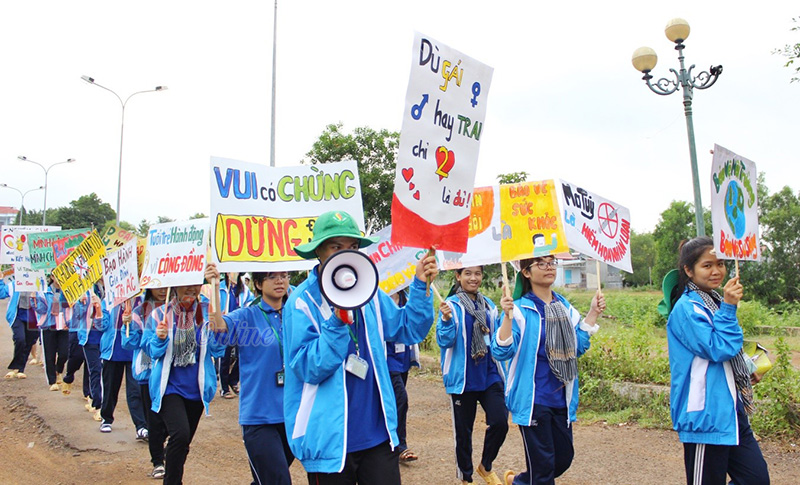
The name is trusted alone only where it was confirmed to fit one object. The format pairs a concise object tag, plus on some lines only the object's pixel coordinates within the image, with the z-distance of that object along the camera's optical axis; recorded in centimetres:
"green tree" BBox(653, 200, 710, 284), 3406
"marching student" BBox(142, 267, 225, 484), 497
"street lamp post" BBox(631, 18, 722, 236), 935
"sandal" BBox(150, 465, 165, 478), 590
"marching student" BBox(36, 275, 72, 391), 1027
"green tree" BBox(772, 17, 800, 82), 1098
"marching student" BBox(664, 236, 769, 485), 353
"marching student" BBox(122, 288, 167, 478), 553
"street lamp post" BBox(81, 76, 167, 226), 2428
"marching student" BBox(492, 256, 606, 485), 430
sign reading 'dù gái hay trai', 337
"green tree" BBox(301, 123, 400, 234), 1519
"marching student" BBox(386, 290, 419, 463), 613
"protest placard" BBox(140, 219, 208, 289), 506
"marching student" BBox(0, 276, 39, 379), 1140
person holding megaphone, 297
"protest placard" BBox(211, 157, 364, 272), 456
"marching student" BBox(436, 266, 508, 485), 527
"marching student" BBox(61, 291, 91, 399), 928
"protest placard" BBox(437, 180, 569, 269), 474
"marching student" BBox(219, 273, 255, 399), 932
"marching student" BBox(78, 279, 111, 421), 869
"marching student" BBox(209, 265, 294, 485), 387
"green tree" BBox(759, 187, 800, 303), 2564
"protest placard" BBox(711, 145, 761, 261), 387
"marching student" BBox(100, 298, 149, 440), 730
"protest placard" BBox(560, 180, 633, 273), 501
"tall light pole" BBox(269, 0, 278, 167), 1587
